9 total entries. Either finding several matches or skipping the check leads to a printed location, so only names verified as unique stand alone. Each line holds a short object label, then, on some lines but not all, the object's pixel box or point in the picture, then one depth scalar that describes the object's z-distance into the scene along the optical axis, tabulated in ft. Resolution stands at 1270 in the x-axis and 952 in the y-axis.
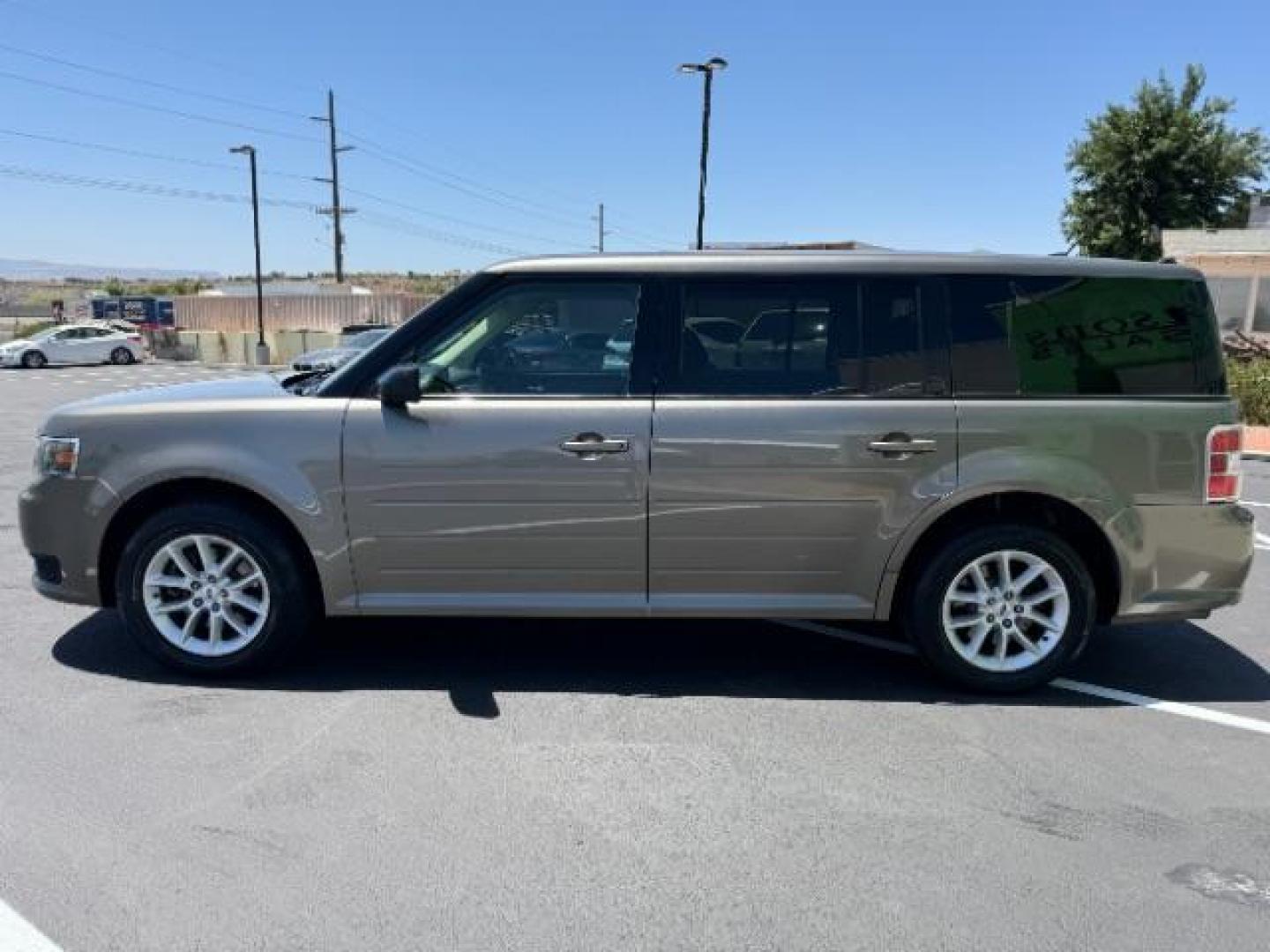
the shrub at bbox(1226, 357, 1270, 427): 47.52
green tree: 109.50
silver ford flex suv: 13.56
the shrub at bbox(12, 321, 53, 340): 138.14
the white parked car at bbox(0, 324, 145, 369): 105.50
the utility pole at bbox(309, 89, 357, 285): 151.33
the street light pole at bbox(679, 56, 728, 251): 82.84
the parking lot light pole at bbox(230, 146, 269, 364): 109.81
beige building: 78.59
